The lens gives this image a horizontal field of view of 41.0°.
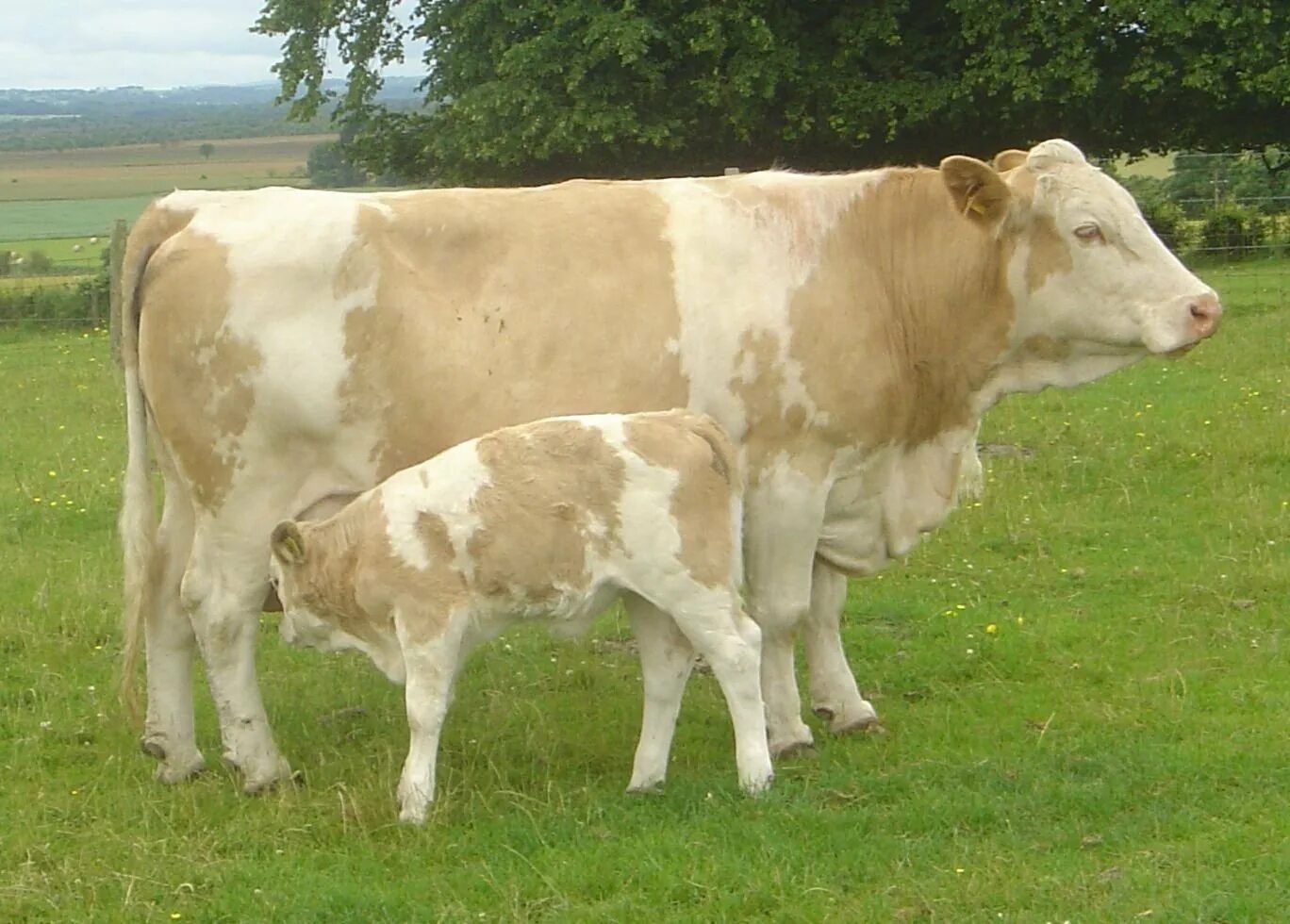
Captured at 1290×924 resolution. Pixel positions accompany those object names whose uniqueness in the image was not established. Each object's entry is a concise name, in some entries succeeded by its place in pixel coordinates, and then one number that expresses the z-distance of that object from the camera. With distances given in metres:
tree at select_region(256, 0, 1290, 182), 25.08
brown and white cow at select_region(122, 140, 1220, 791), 6.67
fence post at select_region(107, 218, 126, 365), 18.44
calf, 6.00
